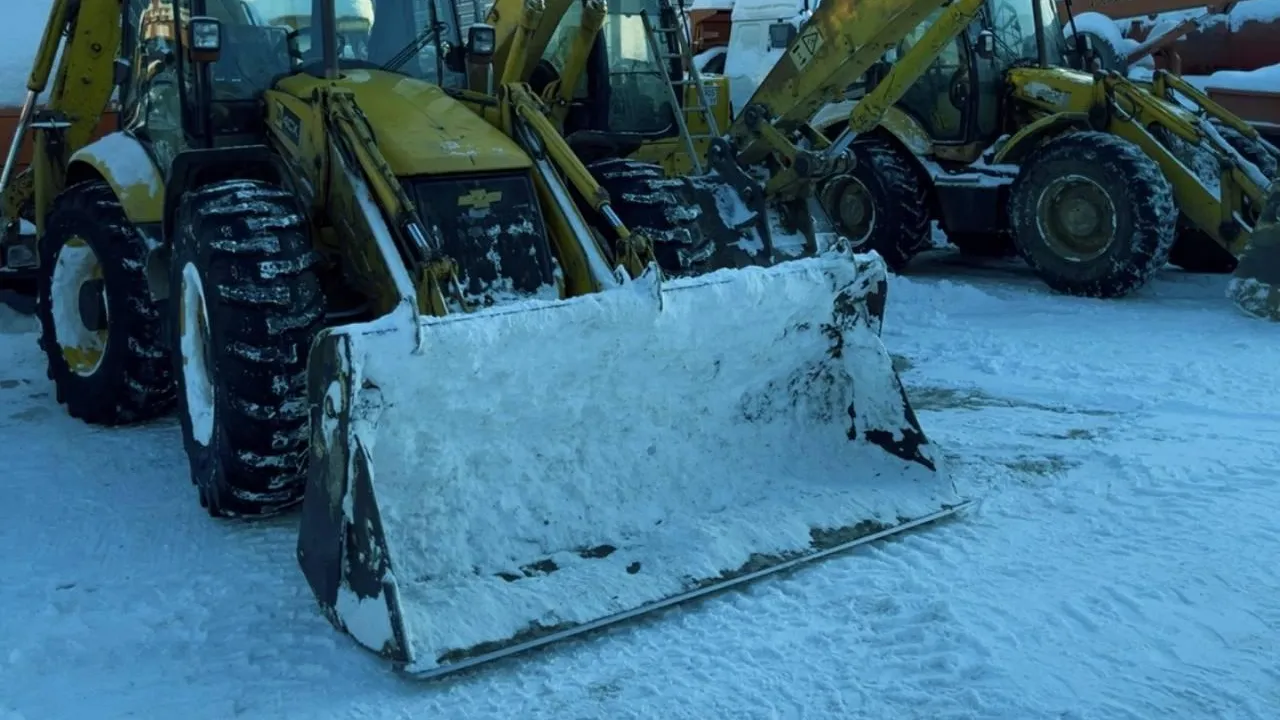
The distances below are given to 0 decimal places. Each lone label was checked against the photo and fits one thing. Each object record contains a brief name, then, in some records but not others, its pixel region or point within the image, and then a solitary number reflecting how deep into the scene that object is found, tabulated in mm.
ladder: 6754
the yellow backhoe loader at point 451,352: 3713
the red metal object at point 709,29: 18469
